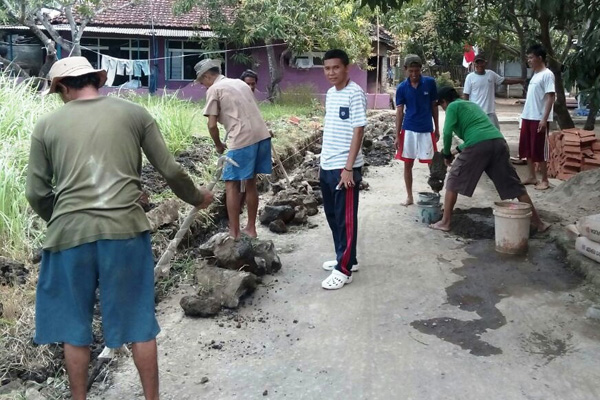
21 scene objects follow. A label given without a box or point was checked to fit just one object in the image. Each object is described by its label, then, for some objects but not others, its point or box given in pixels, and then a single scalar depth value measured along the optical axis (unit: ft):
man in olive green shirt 9.16
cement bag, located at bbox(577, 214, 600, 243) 16.89
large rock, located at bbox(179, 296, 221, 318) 14.53
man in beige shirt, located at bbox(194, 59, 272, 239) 18.72
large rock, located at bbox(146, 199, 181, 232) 18.15
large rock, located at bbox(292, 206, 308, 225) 22.63
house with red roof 76.38
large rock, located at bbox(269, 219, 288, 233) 21.67
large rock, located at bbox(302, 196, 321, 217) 24.04
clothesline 68.32
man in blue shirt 24.59
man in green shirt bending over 20.11
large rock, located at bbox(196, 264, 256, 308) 15.05
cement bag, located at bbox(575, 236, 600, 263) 16.93
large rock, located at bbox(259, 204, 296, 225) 22.18
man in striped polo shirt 15.92
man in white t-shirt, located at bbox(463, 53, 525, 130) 28.96
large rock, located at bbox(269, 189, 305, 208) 23.35
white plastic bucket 18.60
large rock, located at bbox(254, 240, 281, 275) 17.28
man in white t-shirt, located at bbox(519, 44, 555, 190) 26.35
